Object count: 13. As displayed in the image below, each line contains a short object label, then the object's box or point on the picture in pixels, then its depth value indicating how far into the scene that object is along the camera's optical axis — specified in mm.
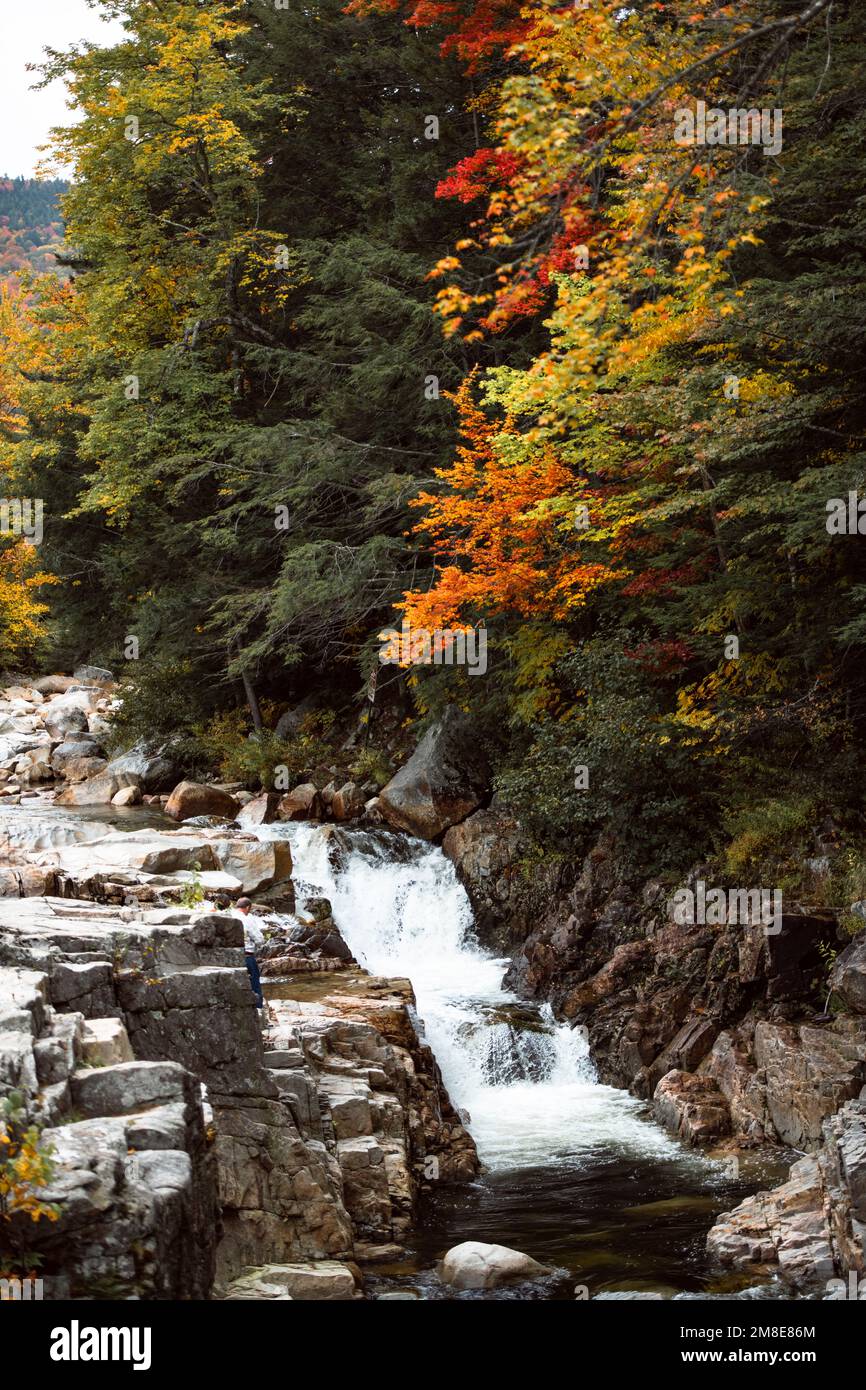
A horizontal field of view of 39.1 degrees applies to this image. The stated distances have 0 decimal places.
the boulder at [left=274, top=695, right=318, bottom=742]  27453
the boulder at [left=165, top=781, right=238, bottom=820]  23625
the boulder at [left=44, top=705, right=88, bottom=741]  32775
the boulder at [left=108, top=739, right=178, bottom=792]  26484
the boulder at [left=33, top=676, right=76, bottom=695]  38438
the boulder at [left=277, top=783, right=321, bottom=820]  23125
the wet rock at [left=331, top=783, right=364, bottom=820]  22703
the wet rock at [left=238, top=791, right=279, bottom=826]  22922
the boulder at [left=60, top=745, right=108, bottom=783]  29219
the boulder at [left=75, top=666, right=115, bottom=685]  38531
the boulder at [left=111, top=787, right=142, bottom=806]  25375
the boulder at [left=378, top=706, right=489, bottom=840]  21094
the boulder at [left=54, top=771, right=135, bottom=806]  26156
